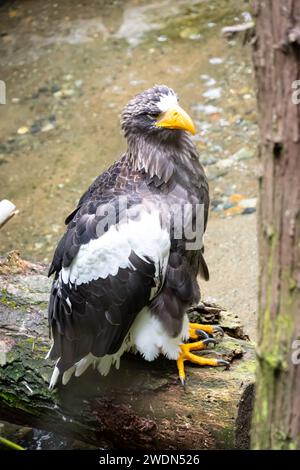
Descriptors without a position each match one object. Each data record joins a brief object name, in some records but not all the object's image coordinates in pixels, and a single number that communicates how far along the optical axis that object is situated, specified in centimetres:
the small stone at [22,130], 1369
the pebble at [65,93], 1450
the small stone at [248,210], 1092
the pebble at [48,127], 1369
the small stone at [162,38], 1554
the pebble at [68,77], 1495
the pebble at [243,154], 1202
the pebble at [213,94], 1350
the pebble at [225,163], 1194
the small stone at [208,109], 1316
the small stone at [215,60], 1439
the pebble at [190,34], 1541
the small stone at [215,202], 1127
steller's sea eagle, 633
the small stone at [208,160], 1202
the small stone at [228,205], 1117
